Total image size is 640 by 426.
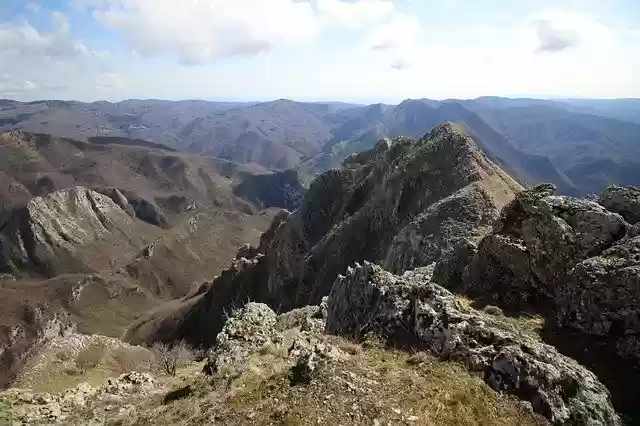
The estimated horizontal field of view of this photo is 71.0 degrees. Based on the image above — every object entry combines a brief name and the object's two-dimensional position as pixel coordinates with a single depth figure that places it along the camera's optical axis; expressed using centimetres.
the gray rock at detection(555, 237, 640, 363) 1927
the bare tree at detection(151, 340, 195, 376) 2705
